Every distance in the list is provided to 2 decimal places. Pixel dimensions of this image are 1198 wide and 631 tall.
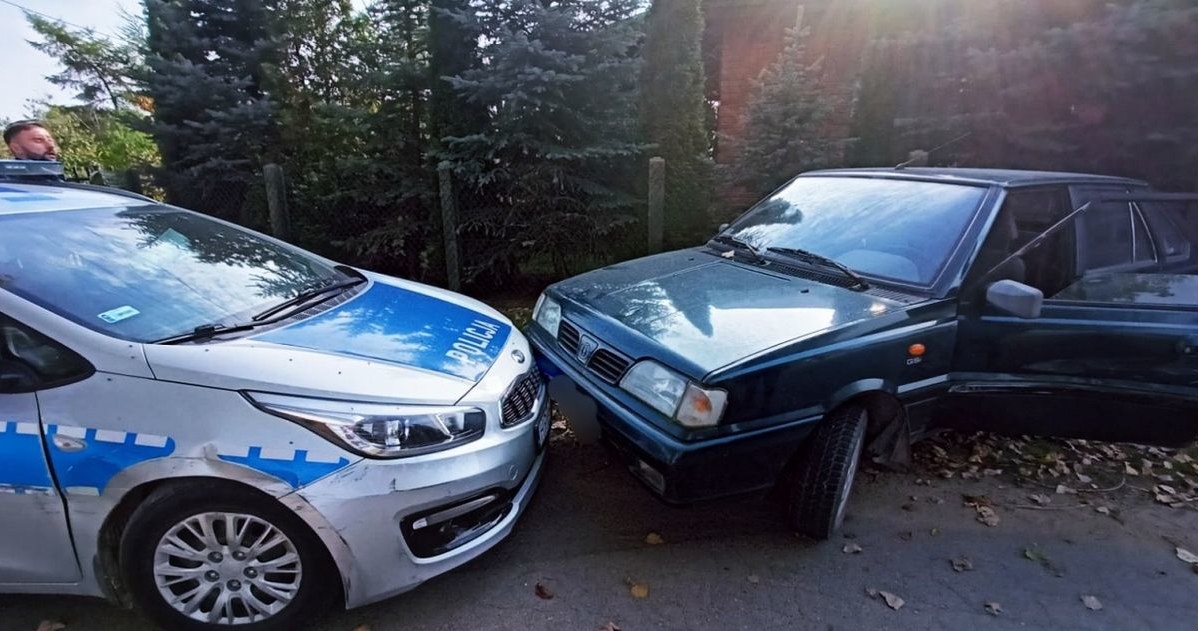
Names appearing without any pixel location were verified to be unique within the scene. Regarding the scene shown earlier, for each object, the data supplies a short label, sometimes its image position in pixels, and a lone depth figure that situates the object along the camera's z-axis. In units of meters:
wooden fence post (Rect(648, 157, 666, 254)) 6.29
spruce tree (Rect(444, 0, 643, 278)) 5.96
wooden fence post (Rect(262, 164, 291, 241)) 6.49
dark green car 2.55
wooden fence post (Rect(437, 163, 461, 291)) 6.22
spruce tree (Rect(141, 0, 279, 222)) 7.28
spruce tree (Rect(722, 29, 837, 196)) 6.95
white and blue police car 2.00
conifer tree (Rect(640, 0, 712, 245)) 6.78
